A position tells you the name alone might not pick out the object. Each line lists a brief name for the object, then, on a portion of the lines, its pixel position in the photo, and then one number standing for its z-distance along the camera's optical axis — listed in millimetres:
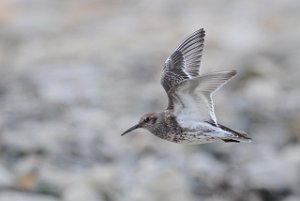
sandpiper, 12000
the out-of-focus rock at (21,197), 17391
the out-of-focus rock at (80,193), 17641
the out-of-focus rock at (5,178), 18186
